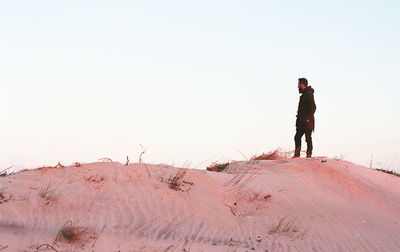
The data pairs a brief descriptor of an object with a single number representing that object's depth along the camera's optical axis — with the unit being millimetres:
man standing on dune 12211
